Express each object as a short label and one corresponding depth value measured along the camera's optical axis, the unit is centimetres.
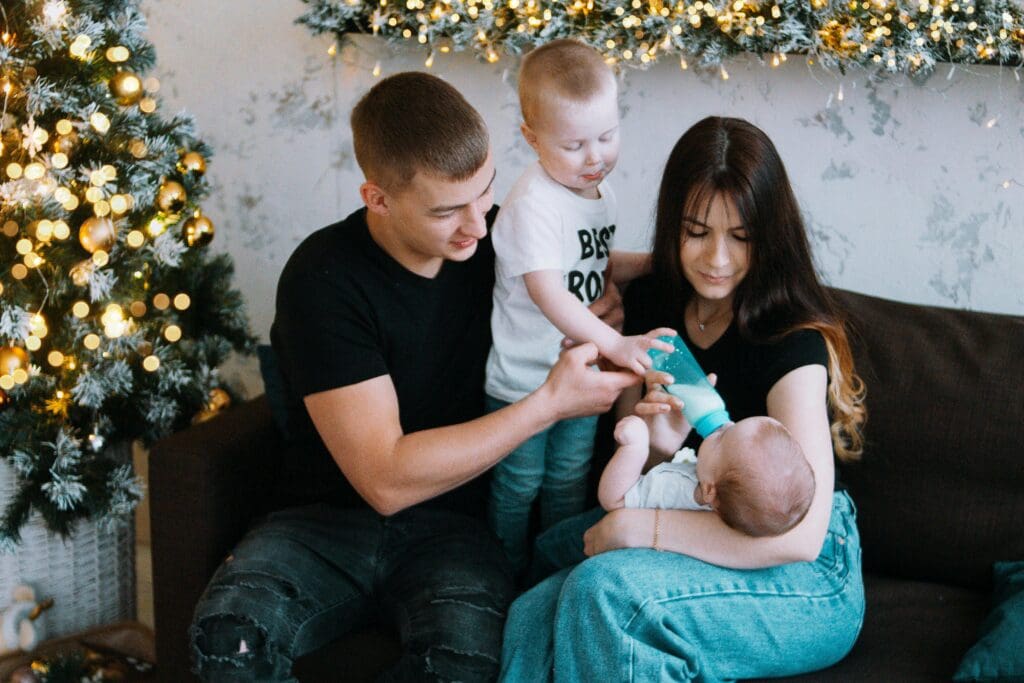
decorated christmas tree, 195
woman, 156
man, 166
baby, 149
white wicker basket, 222
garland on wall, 200
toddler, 173
